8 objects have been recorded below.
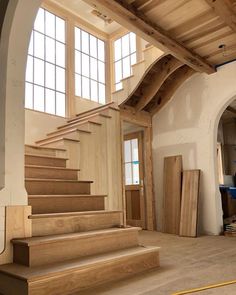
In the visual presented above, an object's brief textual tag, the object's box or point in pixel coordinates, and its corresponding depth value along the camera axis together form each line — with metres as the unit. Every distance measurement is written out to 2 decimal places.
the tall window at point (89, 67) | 6.01
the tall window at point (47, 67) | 5.18
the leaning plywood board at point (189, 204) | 4.67
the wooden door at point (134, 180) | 5.84
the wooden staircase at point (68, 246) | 1.96
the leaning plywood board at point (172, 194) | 5.06
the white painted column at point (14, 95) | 2.40
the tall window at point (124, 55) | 6.23
